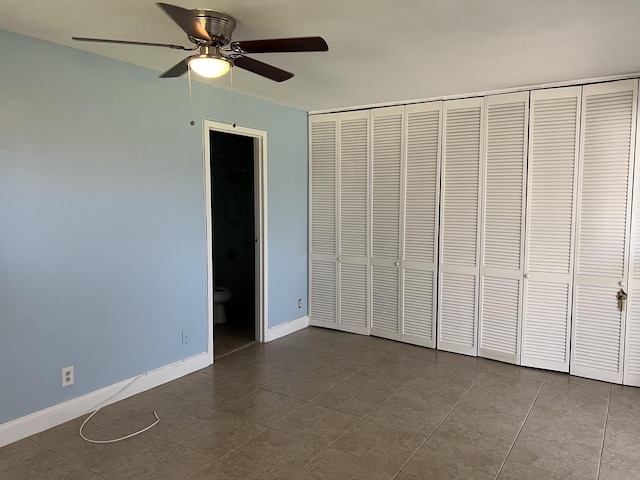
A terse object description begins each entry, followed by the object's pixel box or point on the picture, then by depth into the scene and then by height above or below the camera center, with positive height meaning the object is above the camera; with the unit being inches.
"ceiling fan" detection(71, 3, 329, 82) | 79.7 +32.0
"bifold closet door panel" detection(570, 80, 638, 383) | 134.6 -3.4
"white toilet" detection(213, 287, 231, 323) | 200.0 -39.0
